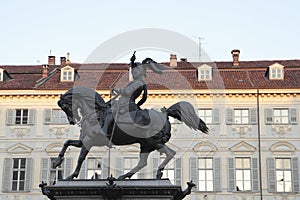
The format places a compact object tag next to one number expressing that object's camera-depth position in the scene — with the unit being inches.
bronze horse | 543.5
